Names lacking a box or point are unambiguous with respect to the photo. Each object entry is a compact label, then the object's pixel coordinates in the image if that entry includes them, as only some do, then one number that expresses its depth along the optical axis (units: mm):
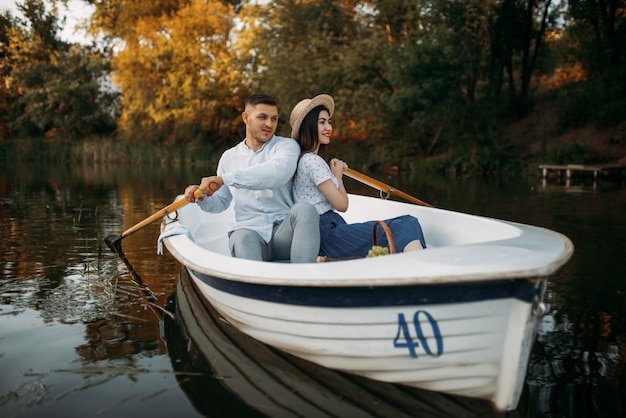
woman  3316
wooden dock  14359
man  3176
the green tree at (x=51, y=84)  27984
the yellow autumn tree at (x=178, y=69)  23375
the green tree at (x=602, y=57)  17094
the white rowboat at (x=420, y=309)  2164
